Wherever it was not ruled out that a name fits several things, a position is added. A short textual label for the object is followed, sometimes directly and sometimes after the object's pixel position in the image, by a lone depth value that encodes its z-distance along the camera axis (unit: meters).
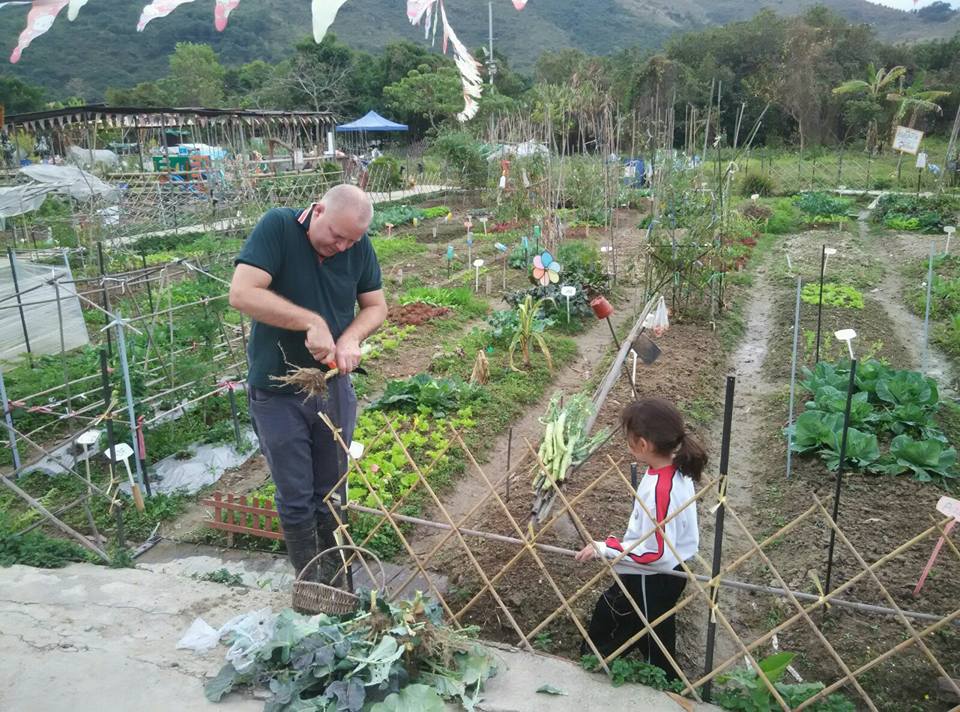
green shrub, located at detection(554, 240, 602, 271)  9.16
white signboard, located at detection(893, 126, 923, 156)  11.30
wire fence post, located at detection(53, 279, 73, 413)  4.79
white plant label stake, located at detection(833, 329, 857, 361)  4.29
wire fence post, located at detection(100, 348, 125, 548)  3.33
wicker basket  2.55
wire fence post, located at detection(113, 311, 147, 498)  4.09
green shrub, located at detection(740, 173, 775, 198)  18.16
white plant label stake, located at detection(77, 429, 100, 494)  3.73
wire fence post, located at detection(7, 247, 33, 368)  5.13
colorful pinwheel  6.58
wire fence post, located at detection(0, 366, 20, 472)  4.09
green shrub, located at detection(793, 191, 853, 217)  14.70
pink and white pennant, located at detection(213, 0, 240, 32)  4.01
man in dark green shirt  2.70
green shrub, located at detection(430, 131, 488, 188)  17.61
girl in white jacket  2.39
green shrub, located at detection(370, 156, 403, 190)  19.92
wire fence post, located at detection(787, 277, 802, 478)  4.35
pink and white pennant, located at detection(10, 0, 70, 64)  4.28
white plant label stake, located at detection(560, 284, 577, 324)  6.72
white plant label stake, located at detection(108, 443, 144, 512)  3.77
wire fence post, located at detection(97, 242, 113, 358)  4.64
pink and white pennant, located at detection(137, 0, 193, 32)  4.23
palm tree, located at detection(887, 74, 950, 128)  21.27
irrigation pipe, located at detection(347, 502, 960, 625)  2.26
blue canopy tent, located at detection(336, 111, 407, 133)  27.42
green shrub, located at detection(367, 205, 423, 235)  14.68
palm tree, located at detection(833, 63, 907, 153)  24.02
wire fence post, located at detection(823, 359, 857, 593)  2.50
